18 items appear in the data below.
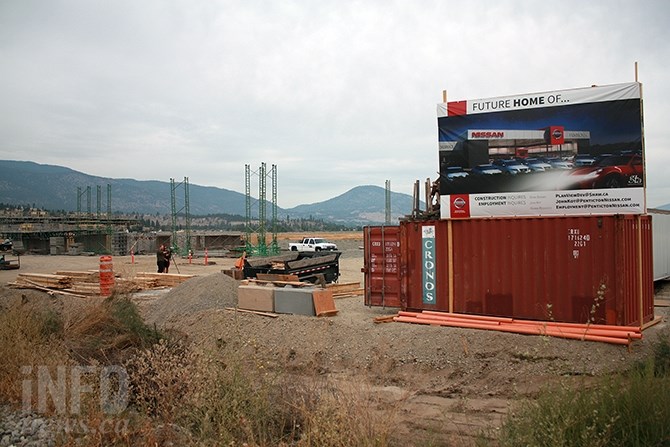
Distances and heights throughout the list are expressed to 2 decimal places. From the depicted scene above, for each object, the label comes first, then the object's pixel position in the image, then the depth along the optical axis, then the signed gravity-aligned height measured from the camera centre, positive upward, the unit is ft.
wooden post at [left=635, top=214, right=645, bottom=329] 37.04 -2.95
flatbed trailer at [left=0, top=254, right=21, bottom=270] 114.52 -6.54
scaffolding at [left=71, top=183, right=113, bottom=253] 197.36 +3.42
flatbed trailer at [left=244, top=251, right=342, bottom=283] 61.76 -4.22
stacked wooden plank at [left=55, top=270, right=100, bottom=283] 74.33 -5.80
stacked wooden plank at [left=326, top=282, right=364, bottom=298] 58.18 -6.46
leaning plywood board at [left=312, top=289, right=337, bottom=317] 44.46 -5.90
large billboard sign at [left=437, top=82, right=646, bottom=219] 39.58 +5.36
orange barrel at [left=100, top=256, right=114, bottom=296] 66.69 -5.28
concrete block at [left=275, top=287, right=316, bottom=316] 44.78 -5.80
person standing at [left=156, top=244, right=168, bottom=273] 84.59 -4.44
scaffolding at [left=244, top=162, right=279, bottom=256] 153.07 +5.19
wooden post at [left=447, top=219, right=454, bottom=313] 41.96 -2.29
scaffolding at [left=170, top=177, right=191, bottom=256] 177.06 +0.15
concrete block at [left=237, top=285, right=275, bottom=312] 46.80 -5.75
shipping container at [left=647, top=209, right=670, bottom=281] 62.13 -2.09
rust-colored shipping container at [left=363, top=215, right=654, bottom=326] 36.22 -2.87
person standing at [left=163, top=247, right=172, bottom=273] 85.40 -4.03
